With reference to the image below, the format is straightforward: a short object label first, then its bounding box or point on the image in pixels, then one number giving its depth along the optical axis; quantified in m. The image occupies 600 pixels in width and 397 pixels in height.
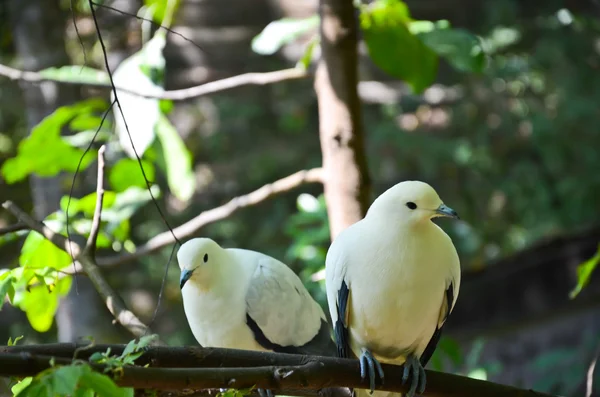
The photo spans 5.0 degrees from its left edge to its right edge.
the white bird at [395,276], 4.65
